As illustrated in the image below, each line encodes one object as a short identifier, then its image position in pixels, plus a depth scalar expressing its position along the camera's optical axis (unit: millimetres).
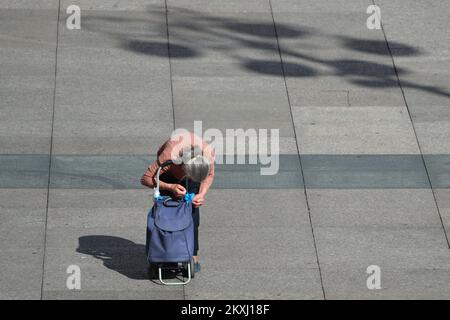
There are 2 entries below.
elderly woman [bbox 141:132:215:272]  17766
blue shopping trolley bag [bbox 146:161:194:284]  17922
